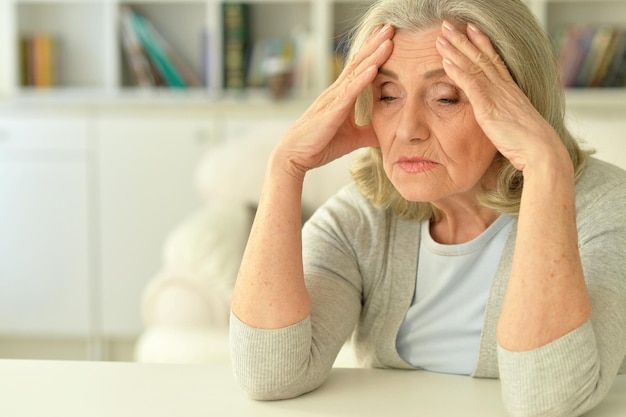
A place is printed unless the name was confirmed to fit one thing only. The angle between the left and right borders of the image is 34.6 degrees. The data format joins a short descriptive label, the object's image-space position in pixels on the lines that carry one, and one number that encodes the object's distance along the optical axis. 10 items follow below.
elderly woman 1.13
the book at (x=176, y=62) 4.20
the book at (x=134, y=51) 4.16
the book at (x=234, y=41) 4.13
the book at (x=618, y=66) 4.01
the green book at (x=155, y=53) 4.16
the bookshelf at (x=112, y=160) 3.99
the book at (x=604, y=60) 3.99
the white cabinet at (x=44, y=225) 4.01
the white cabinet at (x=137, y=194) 4.00
